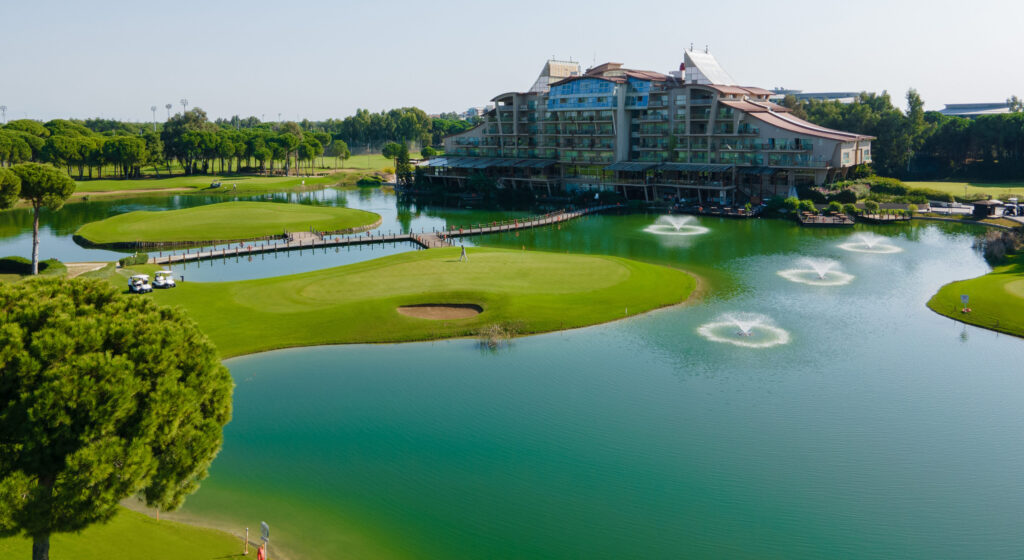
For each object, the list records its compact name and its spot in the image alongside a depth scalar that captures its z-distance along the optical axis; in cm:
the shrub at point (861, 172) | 11810
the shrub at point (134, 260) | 7531
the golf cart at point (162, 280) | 6191
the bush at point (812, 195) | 10744
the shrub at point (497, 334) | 5069
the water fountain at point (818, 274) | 6644
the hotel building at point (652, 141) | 11388
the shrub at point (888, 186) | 11122
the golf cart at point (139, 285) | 6006
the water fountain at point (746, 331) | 5000
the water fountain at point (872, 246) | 8125
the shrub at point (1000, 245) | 7544
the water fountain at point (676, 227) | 9538
